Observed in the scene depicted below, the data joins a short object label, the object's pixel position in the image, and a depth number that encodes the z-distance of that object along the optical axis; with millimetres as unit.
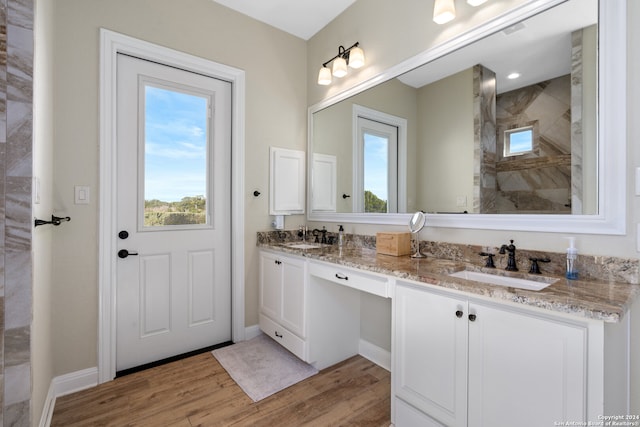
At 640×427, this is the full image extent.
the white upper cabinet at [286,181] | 2834
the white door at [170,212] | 2209
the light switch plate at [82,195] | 1958
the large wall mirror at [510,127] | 1290
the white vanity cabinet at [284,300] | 2178
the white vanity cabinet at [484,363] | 988
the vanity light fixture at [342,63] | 2367
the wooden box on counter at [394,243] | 1974
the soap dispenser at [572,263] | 1316
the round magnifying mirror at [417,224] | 1907
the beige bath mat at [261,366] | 1986
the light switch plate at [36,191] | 1326
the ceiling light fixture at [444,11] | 1719
